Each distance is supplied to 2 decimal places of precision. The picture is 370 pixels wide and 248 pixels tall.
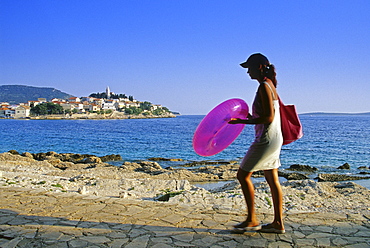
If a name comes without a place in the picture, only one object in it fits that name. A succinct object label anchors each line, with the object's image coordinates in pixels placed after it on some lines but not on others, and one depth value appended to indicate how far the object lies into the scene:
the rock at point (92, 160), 20.92
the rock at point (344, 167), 20.84
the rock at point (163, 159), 24.39
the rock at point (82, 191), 7.18
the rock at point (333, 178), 14.79
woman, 4.11
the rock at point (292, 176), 15.21
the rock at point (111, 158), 23.61
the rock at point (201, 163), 21.25
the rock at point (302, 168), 19.03
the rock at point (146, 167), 15.80
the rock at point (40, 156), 22.67
